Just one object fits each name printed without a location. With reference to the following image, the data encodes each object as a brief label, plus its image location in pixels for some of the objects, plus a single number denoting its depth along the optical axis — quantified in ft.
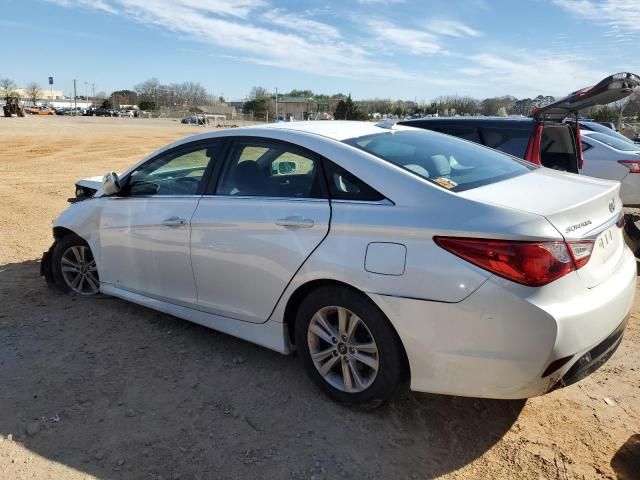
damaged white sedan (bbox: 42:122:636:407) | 8.09
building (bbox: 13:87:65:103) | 498.11
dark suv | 17.01
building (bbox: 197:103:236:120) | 351.54
